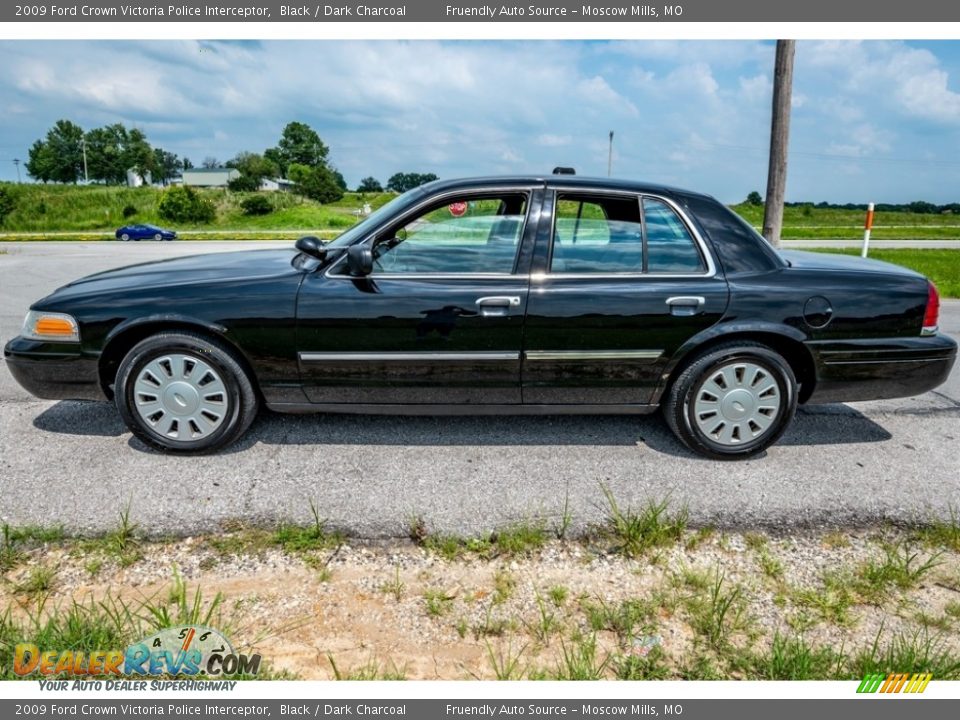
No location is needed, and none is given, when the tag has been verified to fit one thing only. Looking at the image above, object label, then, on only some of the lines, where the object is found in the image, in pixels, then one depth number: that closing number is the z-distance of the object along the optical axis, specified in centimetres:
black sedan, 335
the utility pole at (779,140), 829
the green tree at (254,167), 6855
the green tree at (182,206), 4757
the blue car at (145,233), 3360
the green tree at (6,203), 4628
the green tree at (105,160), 8638
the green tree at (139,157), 8656
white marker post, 1087
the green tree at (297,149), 8738
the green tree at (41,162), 8688
